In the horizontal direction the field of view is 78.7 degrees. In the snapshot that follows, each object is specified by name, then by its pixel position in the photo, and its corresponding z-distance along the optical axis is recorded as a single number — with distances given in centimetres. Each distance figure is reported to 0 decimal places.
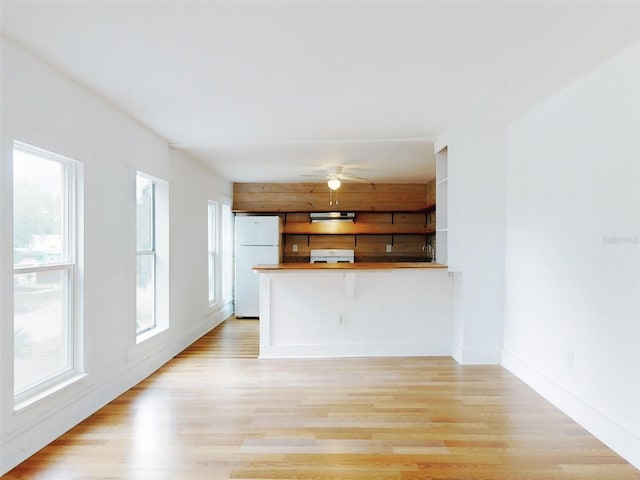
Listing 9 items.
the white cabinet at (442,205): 425
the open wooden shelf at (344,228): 690
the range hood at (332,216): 676
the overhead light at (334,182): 513
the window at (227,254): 651
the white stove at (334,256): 698
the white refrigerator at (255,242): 644
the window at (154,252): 391
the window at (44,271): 230
